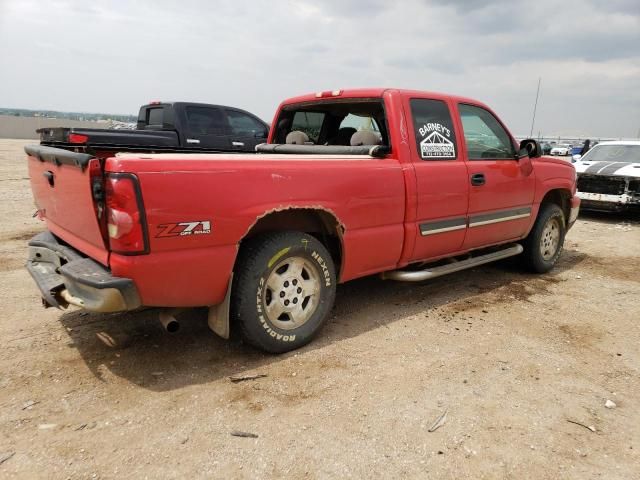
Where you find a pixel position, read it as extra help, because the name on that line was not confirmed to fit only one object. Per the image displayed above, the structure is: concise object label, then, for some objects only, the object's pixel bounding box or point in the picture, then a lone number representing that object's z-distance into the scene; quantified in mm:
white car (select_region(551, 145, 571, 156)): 34819
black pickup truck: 9070
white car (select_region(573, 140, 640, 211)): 9141
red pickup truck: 2705
